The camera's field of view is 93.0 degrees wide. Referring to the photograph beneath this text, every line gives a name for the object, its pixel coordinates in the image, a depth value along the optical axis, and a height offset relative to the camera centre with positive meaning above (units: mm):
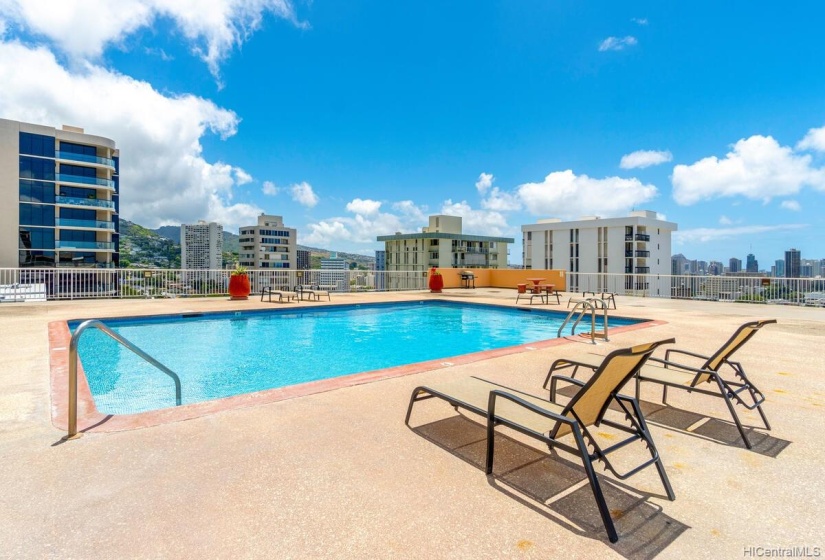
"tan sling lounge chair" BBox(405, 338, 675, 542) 1837 -757
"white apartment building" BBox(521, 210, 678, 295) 45812 +4046
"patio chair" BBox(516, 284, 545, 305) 13459 -416
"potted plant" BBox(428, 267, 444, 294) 15664 -199
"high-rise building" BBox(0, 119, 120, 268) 39750 +8613
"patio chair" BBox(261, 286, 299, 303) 11884 -523
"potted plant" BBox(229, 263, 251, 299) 11867 -206
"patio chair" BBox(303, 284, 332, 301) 12212 -462
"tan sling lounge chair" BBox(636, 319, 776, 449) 2866 -760
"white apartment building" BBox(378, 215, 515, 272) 55219 +4298
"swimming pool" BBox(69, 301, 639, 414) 5012 -1262
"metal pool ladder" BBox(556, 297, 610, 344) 5945 -542
